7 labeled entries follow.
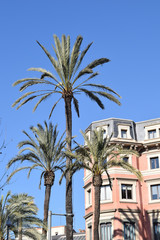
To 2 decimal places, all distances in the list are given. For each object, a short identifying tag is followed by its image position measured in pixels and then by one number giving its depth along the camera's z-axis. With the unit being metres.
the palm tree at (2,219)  26.21
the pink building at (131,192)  38.16
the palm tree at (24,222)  29.63
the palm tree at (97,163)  29.27
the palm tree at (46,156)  34.22
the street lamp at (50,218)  21.75
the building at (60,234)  69.05
